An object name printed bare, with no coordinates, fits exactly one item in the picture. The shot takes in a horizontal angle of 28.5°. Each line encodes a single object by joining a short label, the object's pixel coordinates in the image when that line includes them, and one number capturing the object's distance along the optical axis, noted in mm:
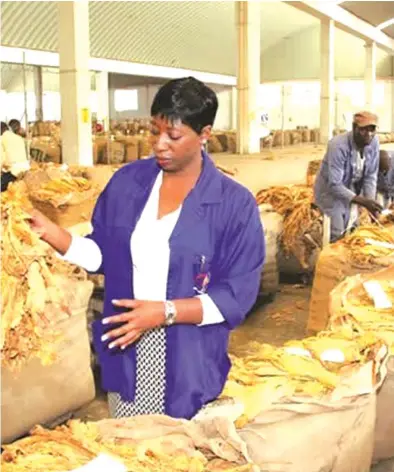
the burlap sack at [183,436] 1892
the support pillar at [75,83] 9742
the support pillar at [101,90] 20189
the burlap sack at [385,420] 2934
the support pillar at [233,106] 27441
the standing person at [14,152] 6482
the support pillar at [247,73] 14148
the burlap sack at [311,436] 2062
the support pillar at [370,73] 22906
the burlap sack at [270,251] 6367
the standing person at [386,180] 6988
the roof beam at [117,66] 14891
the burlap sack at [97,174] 6911
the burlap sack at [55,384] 3104
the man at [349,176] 5082
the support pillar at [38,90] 17641
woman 1910
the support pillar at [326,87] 18688
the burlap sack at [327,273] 4602
